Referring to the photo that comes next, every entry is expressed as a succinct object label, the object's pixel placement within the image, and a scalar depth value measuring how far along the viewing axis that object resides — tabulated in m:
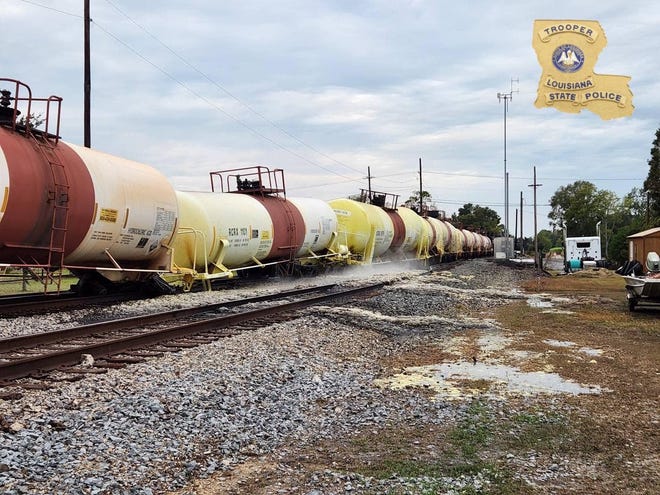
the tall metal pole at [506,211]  51.47
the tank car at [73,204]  9.77
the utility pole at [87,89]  20.53
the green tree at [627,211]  114.81
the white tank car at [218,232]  15.59
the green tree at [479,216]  127.58
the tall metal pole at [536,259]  34.97
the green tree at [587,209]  112.00
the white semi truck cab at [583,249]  47.66
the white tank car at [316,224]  21.80
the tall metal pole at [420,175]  63.28
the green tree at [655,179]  53.05
